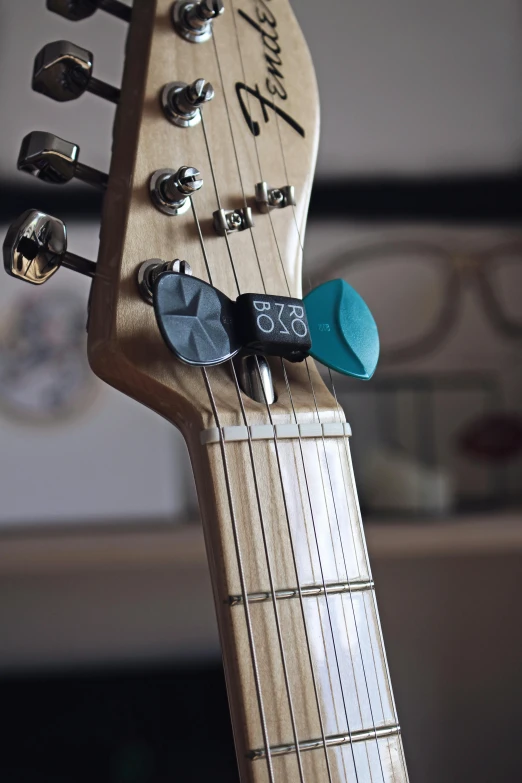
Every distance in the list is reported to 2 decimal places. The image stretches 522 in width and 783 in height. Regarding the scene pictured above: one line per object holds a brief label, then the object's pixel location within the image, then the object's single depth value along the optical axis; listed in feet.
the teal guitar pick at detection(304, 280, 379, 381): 1.47
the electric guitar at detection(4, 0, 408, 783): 1.29
